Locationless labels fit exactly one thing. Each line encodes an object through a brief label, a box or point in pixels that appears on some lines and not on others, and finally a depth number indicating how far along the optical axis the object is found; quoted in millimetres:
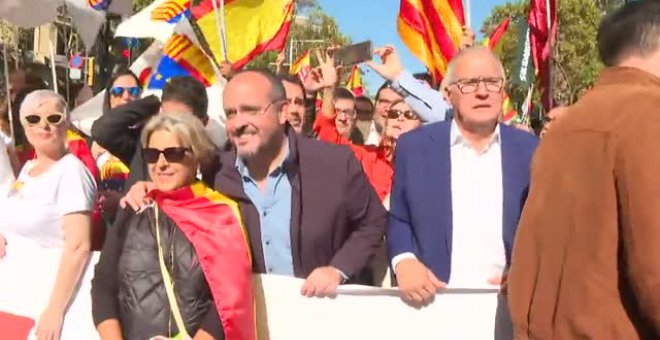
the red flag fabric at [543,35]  8555
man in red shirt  4812
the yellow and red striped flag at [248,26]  7801
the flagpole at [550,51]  8438
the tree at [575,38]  38938
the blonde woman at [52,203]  3786
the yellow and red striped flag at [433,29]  7008
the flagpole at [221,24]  7402
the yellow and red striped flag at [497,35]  9941
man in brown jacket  2379
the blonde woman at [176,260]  3307
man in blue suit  3518
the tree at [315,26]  70988
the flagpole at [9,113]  5262
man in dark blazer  3678
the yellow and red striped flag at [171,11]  8586
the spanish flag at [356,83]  14894
